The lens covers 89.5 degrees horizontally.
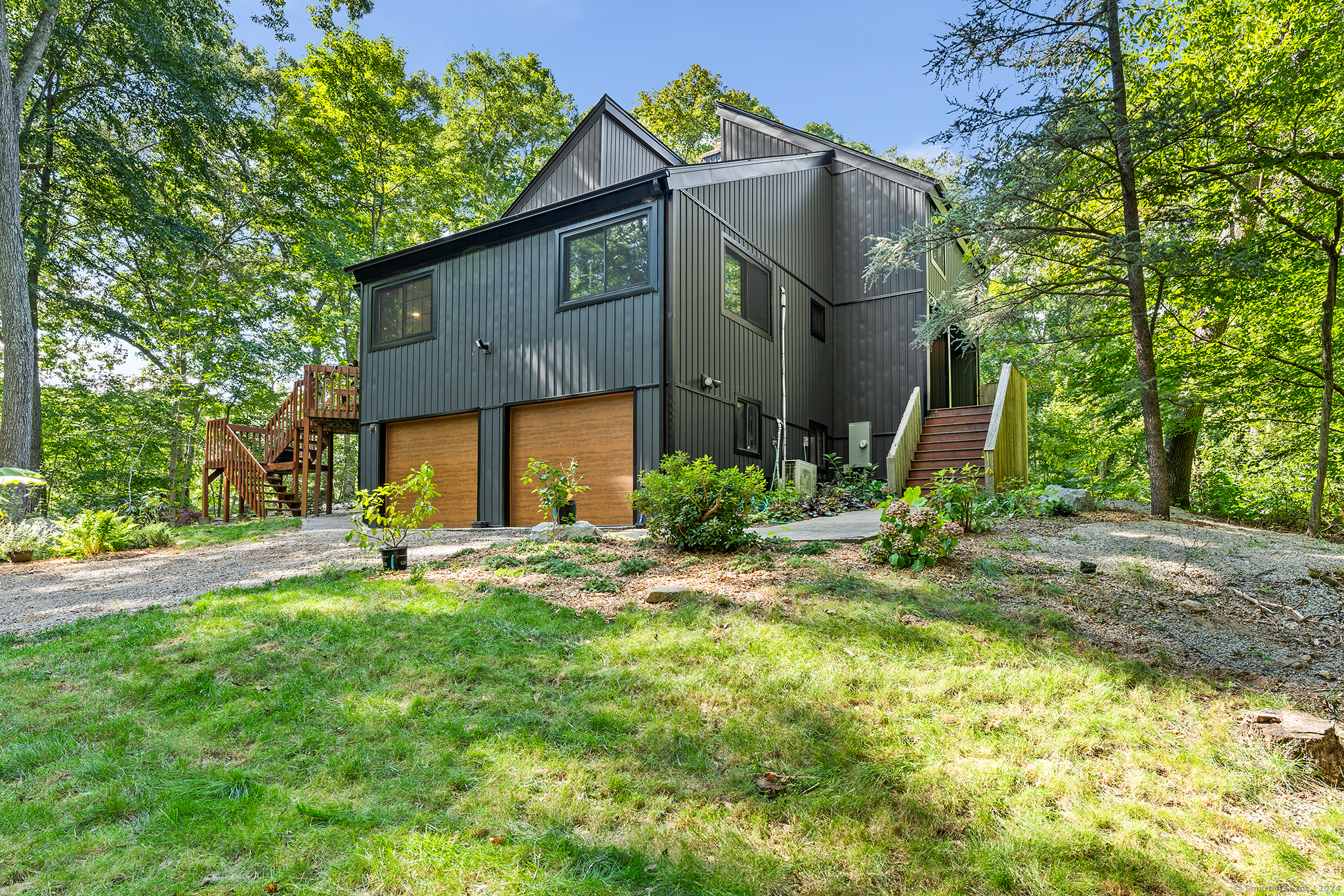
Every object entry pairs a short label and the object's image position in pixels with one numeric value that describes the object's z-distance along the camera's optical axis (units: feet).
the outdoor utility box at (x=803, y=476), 35.47
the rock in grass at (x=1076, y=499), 23.21
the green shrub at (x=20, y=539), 27.43
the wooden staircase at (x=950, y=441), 35.29
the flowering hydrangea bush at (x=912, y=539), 15.99
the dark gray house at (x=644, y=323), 31.76
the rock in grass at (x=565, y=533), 23.11
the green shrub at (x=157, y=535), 30.04
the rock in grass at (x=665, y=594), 14.37
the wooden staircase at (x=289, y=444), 43.45
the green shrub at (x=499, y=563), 18.63
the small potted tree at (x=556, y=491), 25.98
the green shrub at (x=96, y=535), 28.19
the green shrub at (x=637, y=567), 17.39
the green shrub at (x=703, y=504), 19.03
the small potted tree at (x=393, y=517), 19.02
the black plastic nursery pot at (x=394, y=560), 19.11
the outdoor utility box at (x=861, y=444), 41.81
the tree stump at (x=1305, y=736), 8.13
